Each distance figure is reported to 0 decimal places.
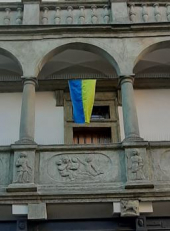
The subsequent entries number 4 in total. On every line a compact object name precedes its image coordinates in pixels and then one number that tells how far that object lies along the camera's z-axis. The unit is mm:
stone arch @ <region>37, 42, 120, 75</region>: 9904
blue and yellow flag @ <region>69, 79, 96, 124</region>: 9547
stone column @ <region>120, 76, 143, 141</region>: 8859
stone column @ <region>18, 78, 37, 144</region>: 8820
